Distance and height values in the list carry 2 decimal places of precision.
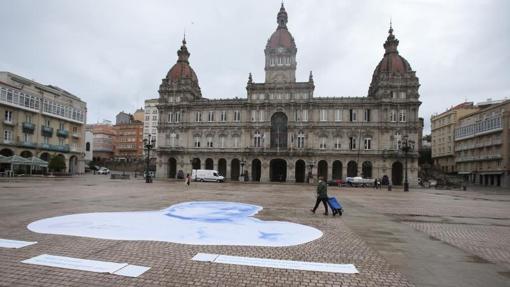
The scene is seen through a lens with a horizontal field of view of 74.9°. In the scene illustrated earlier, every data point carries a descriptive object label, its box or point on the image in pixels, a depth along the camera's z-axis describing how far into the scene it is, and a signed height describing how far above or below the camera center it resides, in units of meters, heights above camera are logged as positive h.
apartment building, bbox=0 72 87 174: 51.62 +6.35
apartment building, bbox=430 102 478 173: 86.94 +9.20
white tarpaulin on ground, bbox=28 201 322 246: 9.12 -2.12
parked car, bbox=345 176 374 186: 52.16 -2.46
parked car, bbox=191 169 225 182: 54.72 -2.33
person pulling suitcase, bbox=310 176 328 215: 14.80 -1.20
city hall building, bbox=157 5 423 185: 58.31 +6.90
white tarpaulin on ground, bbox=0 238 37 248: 7.70 -2.05
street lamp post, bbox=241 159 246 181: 61.12 -0.65
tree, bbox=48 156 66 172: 52.44 -0.95
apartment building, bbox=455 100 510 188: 62.59 +4.72
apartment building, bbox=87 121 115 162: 111.94 +5.22
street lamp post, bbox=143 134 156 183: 42.75 +1.85
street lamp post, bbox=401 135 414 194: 54.93 +3.79
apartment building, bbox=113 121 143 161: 113.25 +6.43
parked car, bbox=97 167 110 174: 78.56 -2.81
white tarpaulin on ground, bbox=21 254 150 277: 6.11 -2.04
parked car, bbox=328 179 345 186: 53.75 -2.82
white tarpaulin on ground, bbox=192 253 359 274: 6.64 -2.07
